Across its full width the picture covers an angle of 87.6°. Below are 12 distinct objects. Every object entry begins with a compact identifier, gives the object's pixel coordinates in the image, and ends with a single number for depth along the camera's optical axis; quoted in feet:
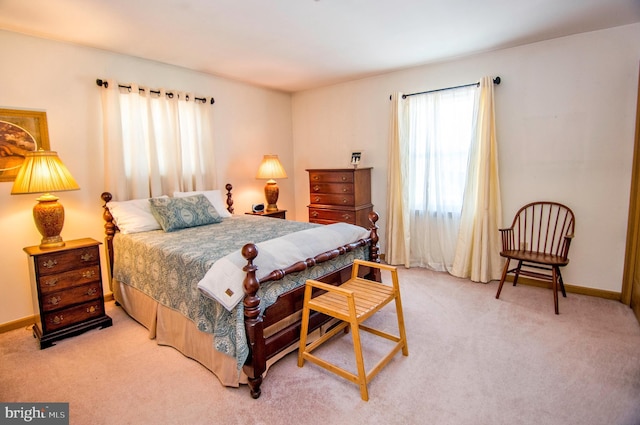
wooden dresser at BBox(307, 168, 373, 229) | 13.66
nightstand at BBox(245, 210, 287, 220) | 14.19
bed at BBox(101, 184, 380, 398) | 6.19
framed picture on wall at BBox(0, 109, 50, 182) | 8.75
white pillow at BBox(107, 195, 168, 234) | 9.98
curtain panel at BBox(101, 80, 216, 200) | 10.55
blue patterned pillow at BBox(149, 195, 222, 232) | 10.04
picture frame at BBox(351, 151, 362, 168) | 14.62
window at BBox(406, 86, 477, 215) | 12.22
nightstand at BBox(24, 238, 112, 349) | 8.24
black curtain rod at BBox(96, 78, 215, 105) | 10.20
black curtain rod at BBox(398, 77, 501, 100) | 11.16
